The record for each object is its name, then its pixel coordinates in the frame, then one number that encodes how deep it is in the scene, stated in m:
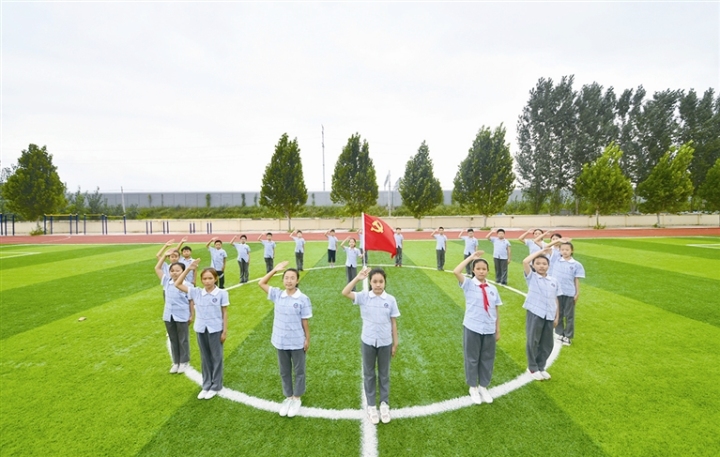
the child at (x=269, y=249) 13.98
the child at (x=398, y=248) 16.34
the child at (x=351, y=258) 12.12
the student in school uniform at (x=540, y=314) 5.60
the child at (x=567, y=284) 6.95
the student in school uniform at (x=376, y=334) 4.65
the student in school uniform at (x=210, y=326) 5.26
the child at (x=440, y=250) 14.97
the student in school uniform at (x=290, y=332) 4.81
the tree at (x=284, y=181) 37.28
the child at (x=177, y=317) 5.94
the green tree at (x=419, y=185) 39.00
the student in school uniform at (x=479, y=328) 4.96
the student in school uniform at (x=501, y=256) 12.10
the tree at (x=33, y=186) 36.62
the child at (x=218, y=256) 11.28
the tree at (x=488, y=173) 37.97
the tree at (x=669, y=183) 35.38
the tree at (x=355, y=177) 38.31
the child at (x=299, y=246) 14.74
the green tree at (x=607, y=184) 36.06
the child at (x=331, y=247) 16.50
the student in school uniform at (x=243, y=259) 13.05
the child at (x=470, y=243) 13.00
